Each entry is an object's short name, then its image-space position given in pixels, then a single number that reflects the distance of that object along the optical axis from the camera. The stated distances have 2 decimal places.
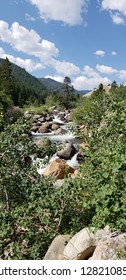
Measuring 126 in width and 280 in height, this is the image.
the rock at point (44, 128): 29.31
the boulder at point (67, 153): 15.54
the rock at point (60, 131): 26.76
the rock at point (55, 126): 29.95
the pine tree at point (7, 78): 45.62
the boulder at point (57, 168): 10.68
